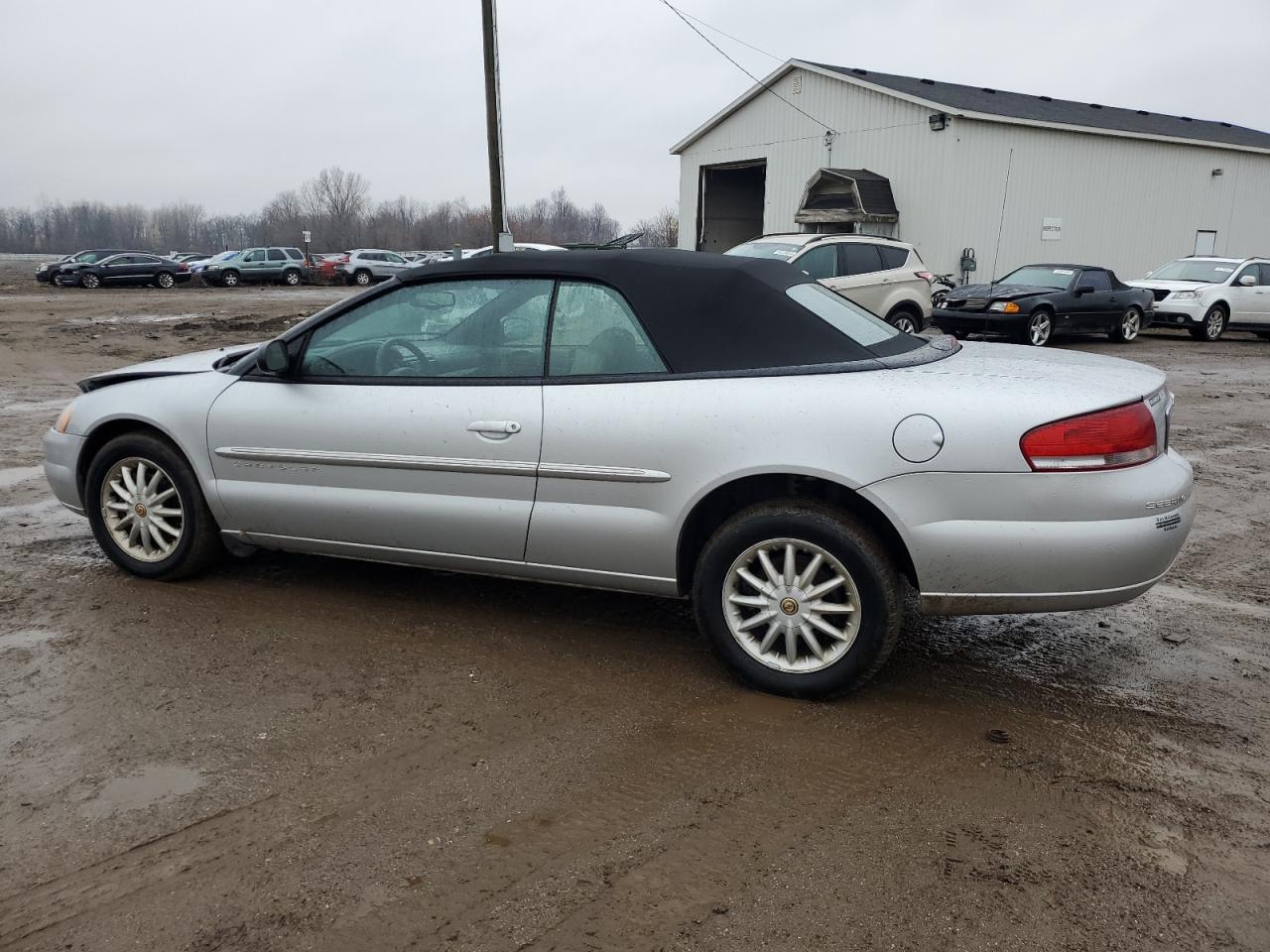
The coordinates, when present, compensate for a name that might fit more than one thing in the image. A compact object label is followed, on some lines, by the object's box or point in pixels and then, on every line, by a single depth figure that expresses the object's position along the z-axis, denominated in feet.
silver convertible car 10.75
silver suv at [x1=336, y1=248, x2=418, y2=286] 127.44
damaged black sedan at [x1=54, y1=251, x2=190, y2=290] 115.34
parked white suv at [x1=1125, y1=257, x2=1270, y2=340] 62.64
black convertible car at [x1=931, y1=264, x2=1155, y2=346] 53.62
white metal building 79.05
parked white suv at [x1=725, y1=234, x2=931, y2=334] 47.62
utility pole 56.70
